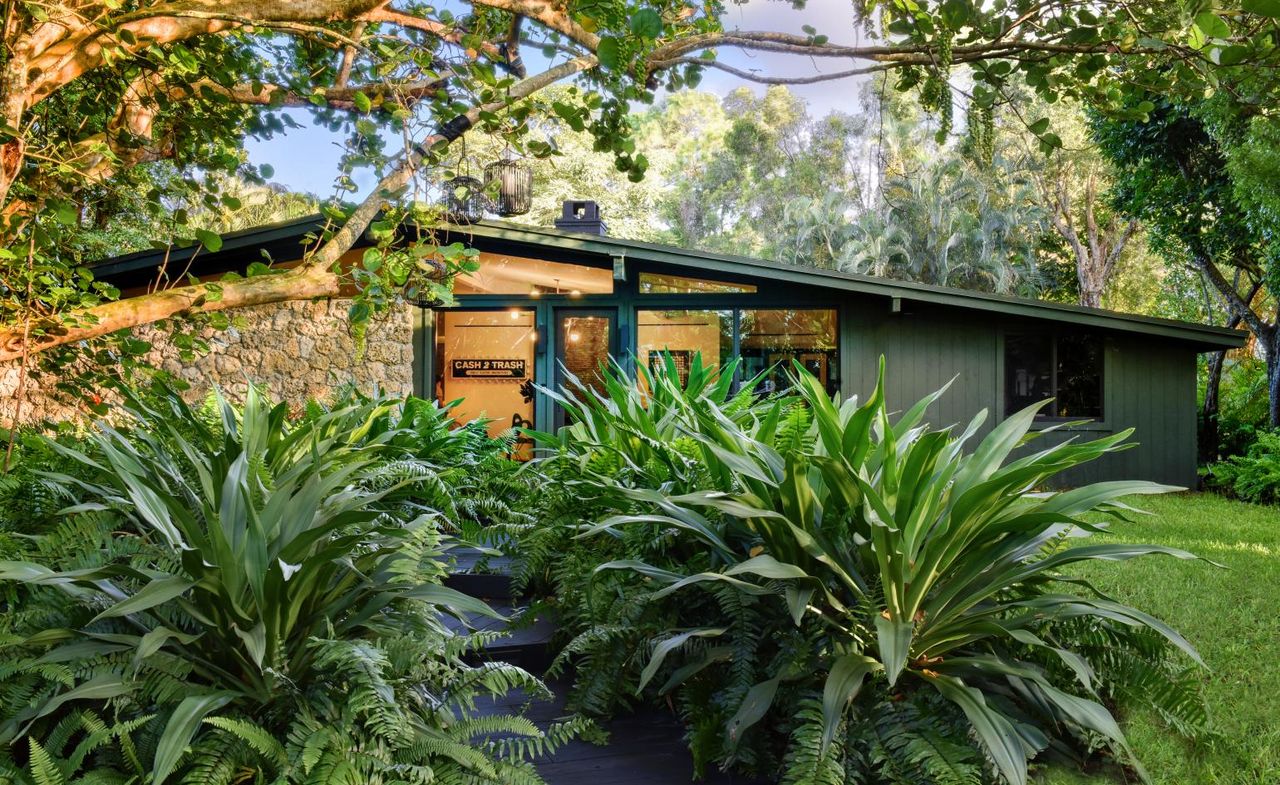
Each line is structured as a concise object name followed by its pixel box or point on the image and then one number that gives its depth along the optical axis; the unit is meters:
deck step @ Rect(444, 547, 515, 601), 3.61
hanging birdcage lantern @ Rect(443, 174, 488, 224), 7.83
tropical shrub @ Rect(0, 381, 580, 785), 1.79
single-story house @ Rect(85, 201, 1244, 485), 10.15
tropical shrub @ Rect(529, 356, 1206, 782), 1.97
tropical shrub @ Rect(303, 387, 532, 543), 3.63
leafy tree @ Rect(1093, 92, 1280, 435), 10.59
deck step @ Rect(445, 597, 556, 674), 2.84
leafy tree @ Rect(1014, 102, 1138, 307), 24.31
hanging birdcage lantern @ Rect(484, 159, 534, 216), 9.34
